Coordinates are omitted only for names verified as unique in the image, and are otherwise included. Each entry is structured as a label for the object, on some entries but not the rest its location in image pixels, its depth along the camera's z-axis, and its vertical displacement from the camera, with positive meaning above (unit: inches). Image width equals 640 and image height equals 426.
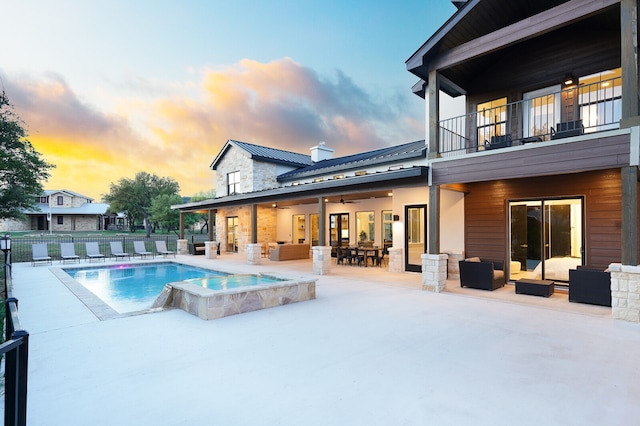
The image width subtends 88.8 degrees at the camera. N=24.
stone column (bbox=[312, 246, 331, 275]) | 460.1 -57.0
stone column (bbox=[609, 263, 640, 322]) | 228.1 -52.3
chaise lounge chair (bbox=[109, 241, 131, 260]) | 652.7 -61.2
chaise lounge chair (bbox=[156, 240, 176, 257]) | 734.5 -61.3
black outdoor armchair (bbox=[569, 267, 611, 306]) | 269.7 -56.9
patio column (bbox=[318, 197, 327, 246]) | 463.8 -2.0
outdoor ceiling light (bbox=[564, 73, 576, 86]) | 340.2 +145.8
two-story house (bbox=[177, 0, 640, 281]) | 257.8 +59.9
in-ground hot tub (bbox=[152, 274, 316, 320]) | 243.1 -62.4
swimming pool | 247.4 -66.7
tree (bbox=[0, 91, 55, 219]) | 583.5 +99.2
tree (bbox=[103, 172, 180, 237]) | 1504.7 +120.9
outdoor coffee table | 308.7 -65.3
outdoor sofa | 641.6 -64.7
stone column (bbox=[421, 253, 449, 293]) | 332.2 -54.1
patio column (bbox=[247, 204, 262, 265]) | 586.6 -58.2
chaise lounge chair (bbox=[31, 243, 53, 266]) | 565.3 -58.8
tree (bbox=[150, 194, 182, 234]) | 1236.5 +34.9
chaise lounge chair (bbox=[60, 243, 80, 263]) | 589.6 -58.8
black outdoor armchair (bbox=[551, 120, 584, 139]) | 279.5 +79.4
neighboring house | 1710.1 +22.7
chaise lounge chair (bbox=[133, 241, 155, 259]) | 684.1 -61.6
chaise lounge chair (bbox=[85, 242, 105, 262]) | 621.6 -60.2
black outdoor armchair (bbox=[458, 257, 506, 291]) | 337.2 -59.7
